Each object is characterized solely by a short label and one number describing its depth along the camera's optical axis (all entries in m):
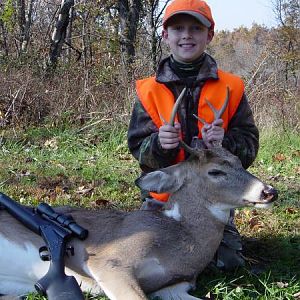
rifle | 2.90
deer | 3.12
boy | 3.90
